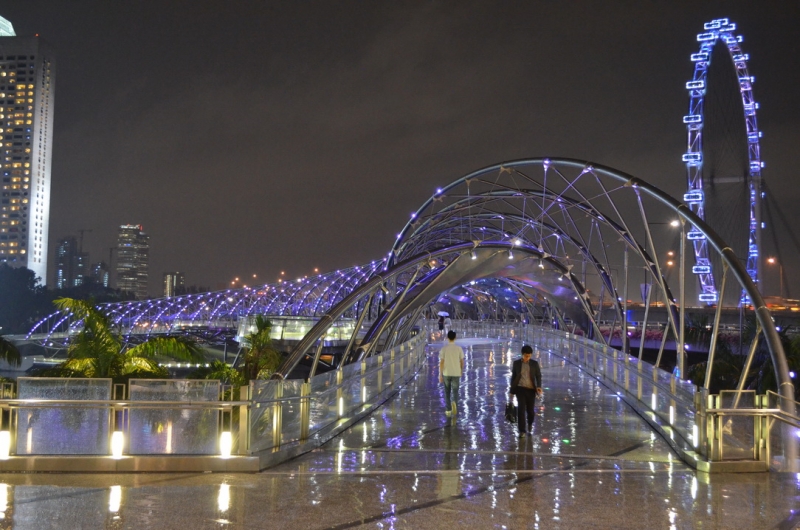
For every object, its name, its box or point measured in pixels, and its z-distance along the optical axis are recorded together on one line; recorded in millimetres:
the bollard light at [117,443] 8617
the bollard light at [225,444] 8664
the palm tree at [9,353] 21000
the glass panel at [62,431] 8664
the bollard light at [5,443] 8602
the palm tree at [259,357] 27094
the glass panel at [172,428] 8688
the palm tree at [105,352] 19453
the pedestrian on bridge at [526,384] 11219
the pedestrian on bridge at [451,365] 13008
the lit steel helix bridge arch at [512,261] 16266
